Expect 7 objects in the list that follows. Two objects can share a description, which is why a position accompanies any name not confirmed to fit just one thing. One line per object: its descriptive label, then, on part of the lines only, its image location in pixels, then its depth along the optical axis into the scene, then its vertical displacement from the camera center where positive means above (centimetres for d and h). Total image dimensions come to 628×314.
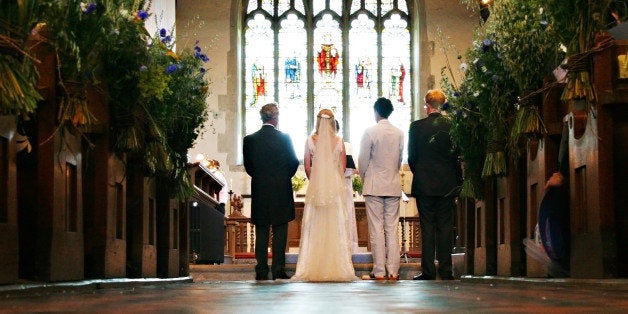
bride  861 +9
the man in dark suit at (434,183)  818 +29
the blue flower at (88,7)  544 +105
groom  824 +27
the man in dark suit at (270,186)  855 +30
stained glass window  1961 +281
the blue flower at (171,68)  692 +96
